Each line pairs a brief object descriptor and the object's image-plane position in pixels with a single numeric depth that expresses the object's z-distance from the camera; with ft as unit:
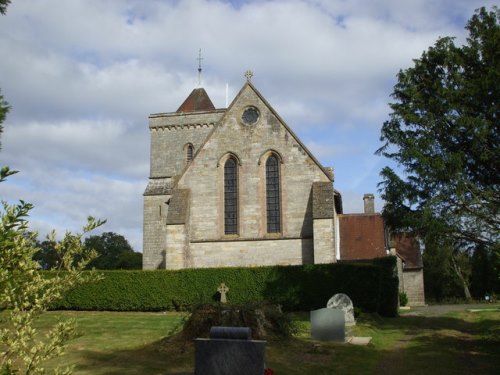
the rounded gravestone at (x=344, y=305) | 61.11
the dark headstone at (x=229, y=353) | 26.94
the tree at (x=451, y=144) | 59.82
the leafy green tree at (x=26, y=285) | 14.25
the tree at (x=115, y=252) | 287.07
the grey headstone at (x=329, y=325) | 50.75
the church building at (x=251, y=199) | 89.25
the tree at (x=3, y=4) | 39.01
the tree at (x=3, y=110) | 34.63
